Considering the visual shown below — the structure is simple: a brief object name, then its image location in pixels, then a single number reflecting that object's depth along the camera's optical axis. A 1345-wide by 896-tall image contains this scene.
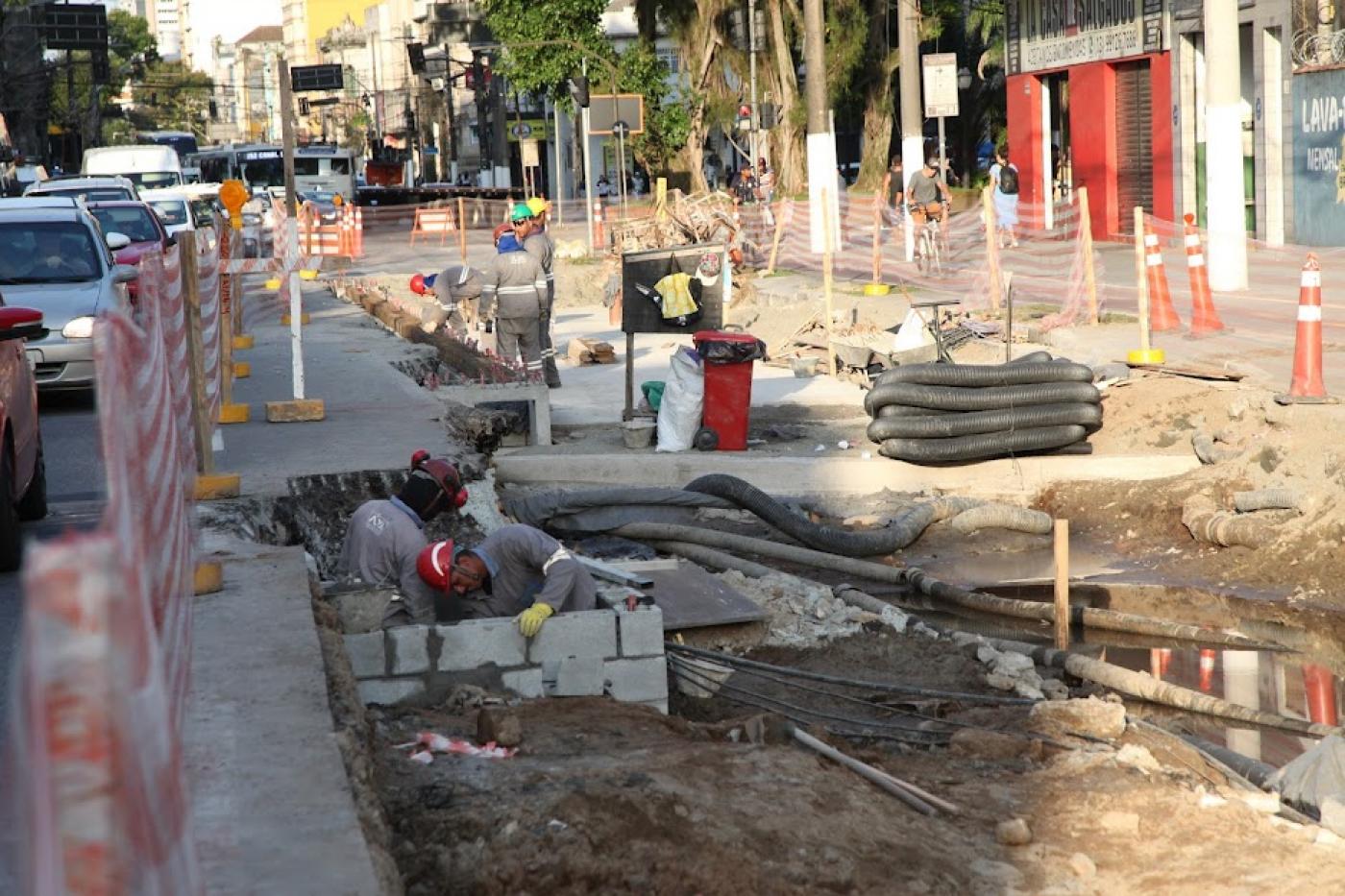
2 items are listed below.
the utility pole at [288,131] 40.97
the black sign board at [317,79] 66.50
